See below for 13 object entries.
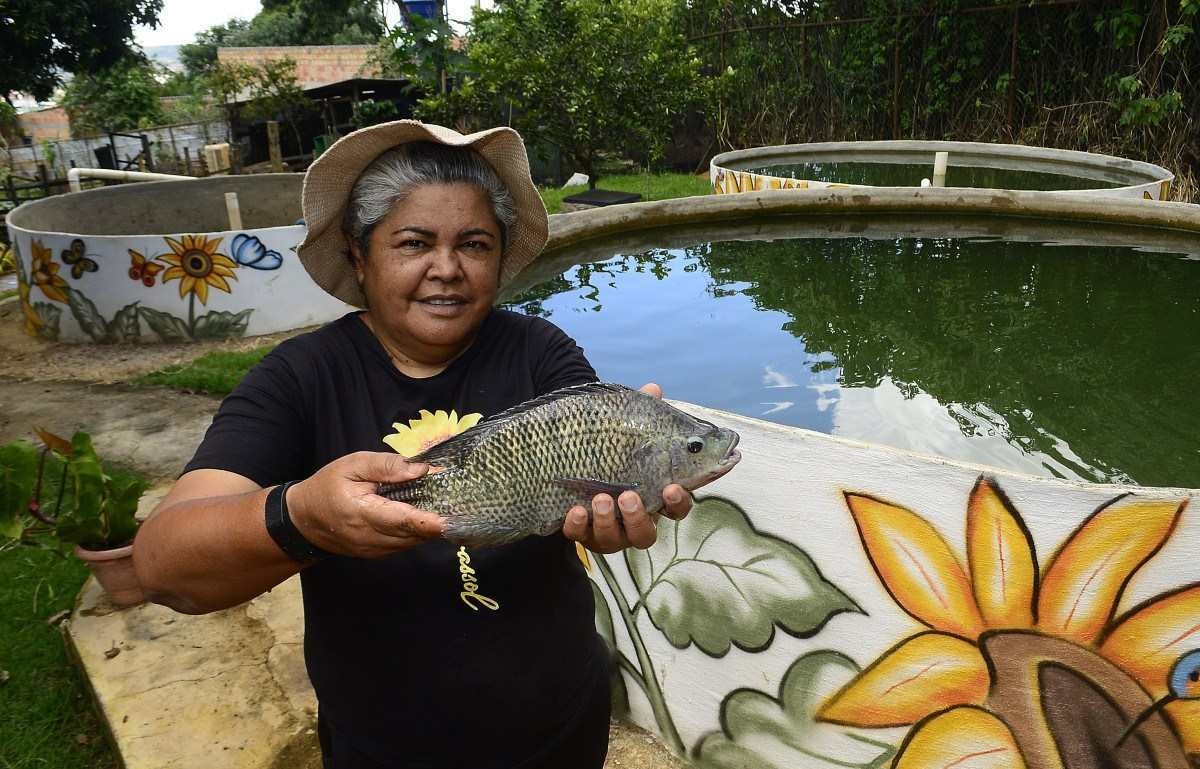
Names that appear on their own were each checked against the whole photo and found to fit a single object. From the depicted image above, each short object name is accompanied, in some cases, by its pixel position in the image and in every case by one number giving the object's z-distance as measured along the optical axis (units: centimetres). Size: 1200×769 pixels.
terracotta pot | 340
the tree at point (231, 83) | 2539
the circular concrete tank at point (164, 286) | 765
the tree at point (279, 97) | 2355
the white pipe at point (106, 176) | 950
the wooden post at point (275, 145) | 1944
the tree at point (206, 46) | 4909
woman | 151
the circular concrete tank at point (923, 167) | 850
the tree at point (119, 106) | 2954
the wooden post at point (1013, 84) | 1179
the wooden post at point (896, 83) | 1357
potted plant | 330
